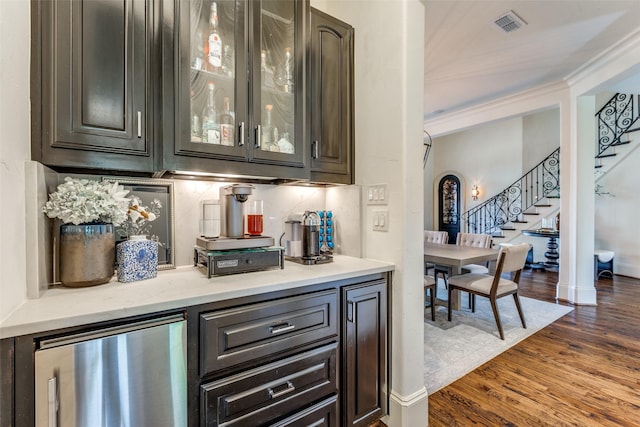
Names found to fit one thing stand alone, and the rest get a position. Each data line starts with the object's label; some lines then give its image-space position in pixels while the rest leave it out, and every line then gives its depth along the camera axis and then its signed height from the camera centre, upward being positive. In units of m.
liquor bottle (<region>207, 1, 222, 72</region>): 1.51 +0.87
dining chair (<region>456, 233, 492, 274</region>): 3.87 -0.47
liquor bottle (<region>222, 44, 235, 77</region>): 1.55 +0.79
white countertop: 0.93 -0.33
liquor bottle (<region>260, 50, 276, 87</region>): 1.67 +0.80
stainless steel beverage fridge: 0.90 -0.56
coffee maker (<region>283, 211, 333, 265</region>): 1.84 -0.19
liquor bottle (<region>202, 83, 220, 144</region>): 1.49 +0.45
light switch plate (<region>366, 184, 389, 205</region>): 1.84 +0.10
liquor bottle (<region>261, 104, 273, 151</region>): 1.67 +0.46
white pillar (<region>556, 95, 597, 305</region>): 3.98 +0.10
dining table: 2.98 -0.49
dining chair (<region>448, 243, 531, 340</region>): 2.92 -0.78
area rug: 2.39 -1.28
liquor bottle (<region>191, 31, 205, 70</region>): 1.47 +0.79
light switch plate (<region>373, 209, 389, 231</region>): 1.83 -0.07
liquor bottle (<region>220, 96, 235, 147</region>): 1.54 +0.45
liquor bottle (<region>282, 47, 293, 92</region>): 1.74 +0.82
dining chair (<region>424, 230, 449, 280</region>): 4.48 -0.44
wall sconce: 8.93 +0.53
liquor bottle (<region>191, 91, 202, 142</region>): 1.45 +0.42
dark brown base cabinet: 0.94 -0.65
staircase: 5.81 +0.63
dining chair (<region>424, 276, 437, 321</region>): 3.21 -0.89
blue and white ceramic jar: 1.37 -0.23
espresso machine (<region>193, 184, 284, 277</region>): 1.49 -0.20
